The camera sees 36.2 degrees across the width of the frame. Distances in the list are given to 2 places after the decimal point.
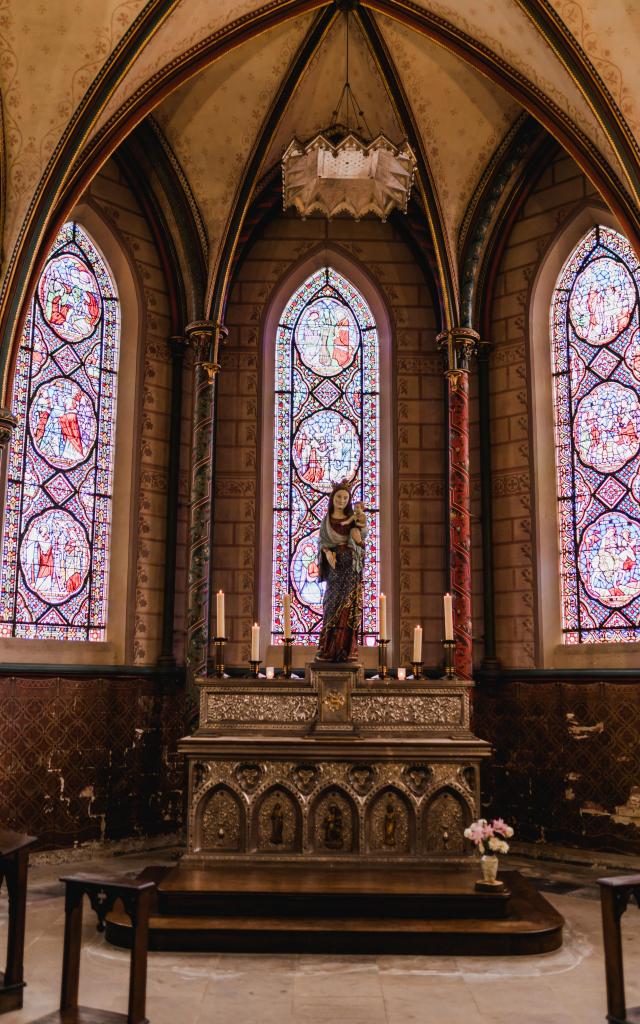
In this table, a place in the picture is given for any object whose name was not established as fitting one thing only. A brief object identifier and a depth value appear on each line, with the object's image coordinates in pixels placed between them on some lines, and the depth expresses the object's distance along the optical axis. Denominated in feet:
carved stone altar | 29.50
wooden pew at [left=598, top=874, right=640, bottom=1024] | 18.92
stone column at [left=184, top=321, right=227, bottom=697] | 39.81
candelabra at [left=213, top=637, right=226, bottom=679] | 31.89
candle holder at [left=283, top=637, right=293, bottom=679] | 32.71
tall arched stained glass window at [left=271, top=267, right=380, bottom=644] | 43.73
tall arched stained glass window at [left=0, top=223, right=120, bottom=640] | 39.06
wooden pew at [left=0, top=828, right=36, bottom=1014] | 20.66
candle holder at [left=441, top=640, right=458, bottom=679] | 32.30
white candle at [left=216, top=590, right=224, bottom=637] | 31.65
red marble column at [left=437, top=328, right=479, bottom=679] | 40.19
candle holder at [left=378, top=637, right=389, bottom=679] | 32.60
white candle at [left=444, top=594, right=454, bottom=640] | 32.60
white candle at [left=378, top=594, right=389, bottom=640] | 32.27
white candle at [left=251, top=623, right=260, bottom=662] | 32.19
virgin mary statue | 32.12
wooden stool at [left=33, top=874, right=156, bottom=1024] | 18.75
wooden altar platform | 24.88
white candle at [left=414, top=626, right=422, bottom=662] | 32.39
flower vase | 26.50
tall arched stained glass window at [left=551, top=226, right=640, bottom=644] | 40.01
